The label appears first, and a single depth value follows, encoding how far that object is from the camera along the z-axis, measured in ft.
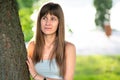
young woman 9.93
